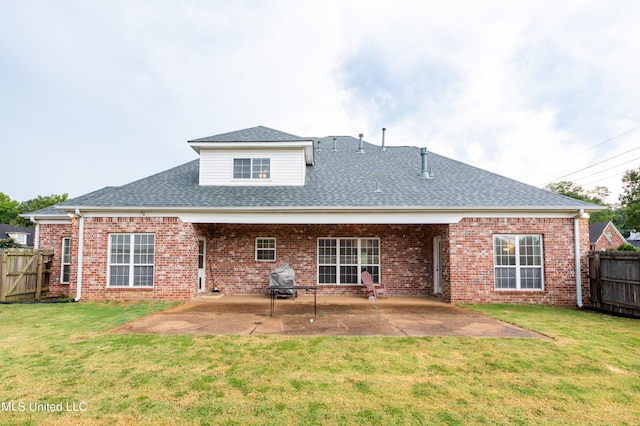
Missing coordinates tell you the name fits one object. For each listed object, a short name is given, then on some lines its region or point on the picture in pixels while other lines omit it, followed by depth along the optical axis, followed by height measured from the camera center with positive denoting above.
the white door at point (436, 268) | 12.38 -1.14
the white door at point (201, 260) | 12.22 -0.86
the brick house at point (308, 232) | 10.64 +0.25
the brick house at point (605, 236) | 36.62 +0.38
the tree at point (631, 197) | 34.84 +5.12
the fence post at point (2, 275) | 10.41 -1.21
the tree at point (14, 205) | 52.59 +5.35
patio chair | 11.59 -1.79
